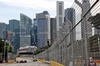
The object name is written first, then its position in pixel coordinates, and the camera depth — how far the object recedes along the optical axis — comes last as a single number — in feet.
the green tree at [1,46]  106.21
